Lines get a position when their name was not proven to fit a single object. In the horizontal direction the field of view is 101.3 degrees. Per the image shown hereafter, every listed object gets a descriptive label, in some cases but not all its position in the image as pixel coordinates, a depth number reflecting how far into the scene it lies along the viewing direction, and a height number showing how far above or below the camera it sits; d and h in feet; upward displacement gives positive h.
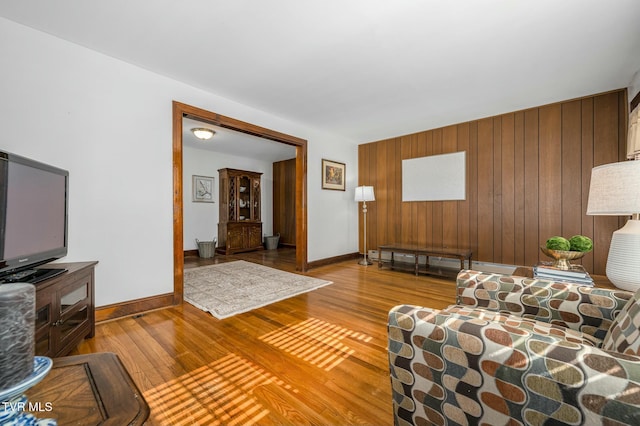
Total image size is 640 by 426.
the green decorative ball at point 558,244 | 6.07 -0.71
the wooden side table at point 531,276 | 6.14 -1.45
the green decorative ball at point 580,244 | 5.91 -0.69
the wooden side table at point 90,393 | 1.90 -1.47
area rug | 9.16 -3.18
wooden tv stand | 4.94 -2.10
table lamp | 4.67 +0.12
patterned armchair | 2.10 -1.49
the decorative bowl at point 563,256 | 5.98 -0.99
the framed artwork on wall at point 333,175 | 16.01 +2.44
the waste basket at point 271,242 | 23.11 -2.55
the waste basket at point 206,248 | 18.96 -2.56
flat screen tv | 4.75 -0.10
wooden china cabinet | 20.54 +0.08
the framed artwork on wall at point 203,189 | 20.29 +1.89
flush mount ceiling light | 14.67 +4.58
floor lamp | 16.49 +1.15
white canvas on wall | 14.17 +2.05
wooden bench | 12.58 -2.01
